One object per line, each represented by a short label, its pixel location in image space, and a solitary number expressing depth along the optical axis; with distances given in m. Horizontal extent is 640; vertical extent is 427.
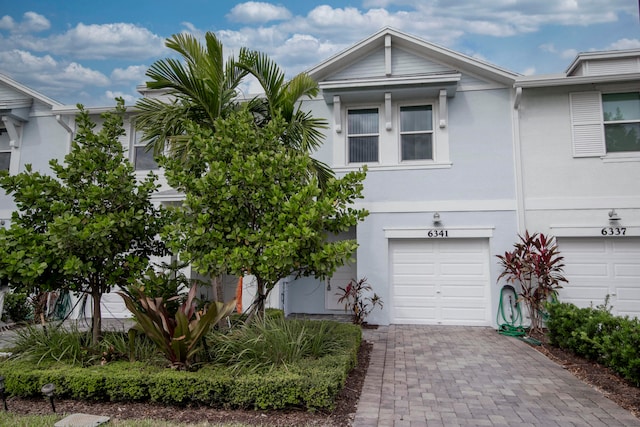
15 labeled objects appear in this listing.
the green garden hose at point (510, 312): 9.53
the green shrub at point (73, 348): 5.46
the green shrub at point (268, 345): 5.07
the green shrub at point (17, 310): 11.03
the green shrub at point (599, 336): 5.38
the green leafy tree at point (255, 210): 5.55
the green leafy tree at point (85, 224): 5.36
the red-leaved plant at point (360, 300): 10.00
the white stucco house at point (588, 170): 9.41
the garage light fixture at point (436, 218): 10.12
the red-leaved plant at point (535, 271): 8.95
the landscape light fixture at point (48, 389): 4.21
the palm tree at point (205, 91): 6.87
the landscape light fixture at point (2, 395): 4.46
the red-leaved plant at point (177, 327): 4.94
